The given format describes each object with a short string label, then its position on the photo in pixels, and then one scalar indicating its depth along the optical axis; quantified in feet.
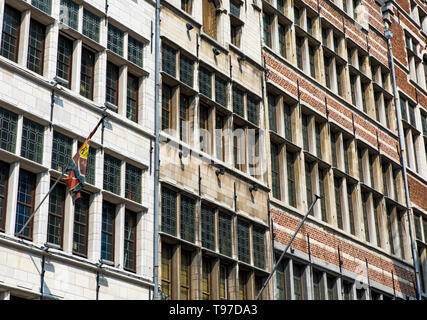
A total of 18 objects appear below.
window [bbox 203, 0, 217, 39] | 74.00
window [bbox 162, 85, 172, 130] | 65.46
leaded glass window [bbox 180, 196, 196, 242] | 63.05
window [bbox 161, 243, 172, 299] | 60.54
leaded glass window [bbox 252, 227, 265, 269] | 70.38
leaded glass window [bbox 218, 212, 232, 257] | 66.77
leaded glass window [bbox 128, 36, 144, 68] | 63.05
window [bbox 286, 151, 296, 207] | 79.05
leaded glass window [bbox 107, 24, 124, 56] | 61.31
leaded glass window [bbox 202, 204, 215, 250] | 65.16
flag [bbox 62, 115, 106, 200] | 50.57
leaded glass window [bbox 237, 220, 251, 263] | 68.85
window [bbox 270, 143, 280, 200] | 77.05
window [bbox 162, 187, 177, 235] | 61.36
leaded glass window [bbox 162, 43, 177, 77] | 66.33
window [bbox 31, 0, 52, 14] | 55.36
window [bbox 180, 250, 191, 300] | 62.23
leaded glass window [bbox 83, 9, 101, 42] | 59.20
